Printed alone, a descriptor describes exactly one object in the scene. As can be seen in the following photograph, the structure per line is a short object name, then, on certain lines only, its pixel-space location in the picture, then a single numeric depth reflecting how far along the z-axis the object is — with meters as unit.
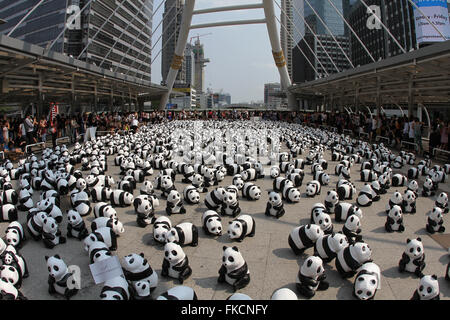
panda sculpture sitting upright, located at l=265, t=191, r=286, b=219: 7.90
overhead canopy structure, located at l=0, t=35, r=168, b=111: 12.68
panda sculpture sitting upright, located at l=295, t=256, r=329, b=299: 4.79
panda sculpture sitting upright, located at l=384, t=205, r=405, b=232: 7.01
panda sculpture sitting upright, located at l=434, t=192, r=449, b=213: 7.97
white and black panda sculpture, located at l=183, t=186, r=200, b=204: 8.88
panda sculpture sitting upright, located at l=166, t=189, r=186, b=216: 8.11
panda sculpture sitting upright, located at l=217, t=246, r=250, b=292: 4.96
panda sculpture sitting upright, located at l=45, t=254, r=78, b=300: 4.84
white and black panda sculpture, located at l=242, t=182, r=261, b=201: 9.20
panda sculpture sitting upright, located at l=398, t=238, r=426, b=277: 5.27
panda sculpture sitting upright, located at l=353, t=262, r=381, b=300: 4.51
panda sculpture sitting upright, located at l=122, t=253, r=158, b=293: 4.81
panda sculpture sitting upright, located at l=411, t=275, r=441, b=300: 4.27
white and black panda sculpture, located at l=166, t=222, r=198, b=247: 5.87
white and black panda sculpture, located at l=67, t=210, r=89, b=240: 6.69
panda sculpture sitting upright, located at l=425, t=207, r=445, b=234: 6.97
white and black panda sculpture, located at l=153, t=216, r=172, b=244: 6.43
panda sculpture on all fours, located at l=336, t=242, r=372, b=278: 5.06
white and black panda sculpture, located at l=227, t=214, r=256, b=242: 6.44
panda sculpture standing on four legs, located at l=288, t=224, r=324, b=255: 5.85
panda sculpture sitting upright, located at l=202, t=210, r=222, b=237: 6.75
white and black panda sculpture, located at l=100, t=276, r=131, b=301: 4.17
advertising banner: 25.67
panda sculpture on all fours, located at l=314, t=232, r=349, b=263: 5.48
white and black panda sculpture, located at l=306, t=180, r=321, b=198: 9.50
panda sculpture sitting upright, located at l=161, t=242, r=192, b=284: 5.16
